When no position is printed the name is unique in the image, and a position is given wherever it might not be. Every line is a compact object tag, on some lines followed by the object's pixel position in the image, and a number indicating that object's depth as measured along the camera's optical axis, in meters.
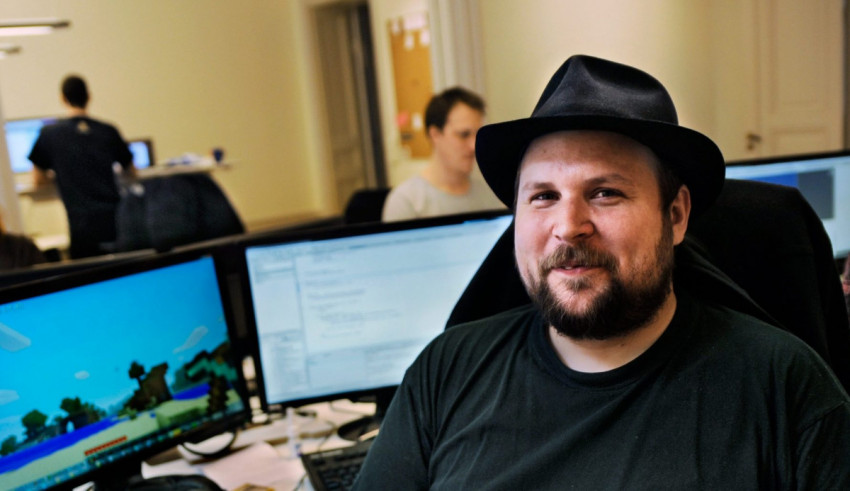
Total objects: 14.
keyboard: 1.44
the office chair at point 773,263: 1.23
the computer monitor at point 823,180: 1.97
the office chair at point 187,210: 3.38
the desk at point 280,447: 1.56
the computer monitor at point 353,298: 1.59
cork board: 6.25
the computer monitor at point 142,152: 6.56
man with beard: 1.01
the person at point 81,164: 5.23
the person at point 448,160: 3.05
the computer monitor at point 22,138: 5.92
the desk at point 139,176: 5.63
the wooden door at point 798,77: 3.73
